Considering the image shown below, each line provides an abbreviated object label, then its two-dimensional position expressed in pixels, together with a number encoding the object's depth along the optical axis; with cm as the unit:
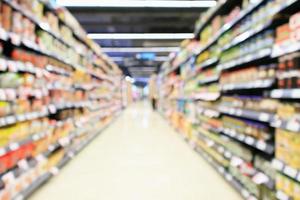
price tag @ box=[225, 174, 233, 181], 344
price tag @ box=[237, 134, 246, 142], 312
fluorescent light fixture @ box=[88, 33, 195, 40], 1311
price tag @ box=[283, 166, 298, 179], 206
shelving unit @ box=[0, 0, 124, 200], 270
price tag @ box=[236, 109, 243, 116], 317
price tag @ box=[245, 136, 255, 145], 287
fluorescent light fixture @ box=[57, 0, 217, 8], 875
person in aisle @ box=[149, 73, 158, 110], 1965
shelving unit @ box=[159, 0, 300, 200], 221
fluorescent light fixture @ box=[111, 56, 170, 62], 2127
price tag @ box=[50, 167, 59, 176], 368
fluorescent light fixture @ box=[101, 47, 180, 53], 1692
